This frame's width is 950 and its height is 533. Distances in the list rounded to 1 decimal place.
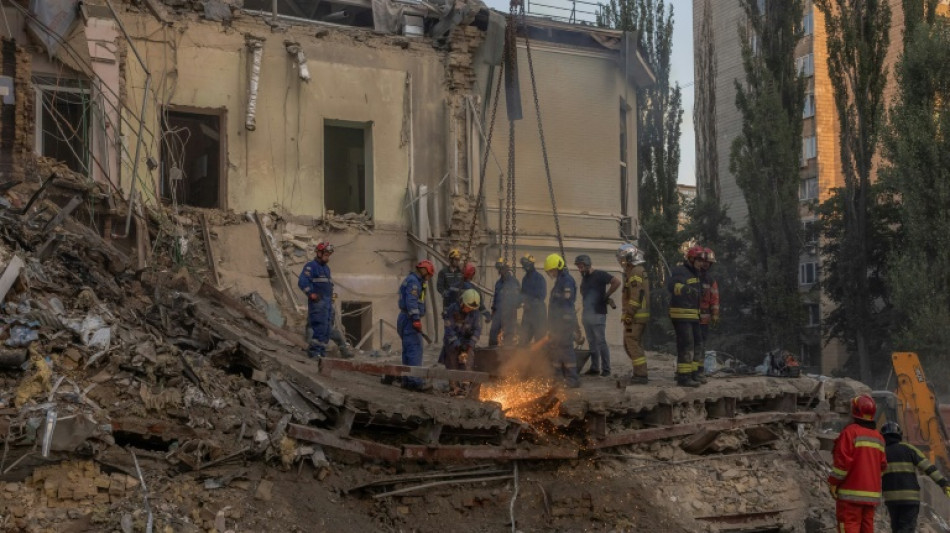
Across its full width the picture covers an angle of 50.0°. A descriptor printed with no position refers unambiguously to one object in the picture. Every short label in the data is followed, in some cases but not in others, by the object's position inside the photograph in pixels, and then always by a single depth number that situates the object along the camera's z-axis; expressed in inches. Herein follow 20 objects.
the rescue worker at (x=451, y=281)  495.5
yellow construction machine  630.5
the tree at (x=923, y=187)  933.2
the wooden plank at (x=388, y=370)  418.6
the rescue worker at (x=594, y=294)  526.9
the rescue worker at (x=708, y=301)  512.1
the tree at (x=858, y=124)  1063.6
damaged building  656.4
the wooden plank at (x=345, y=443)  373.7
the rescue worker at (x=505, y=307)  537.6
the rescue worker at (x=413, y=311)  469.7
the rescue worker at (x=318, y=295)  506.6
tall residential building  1450.5
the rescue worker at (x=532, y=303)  515.2
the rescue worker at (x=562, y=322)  498.3
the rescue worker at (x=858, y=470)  392.2
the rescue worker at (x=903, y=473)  418.9
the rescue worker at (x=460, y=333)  481.1
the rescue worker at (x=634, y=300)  509.7
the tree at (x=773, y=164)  1085.1
